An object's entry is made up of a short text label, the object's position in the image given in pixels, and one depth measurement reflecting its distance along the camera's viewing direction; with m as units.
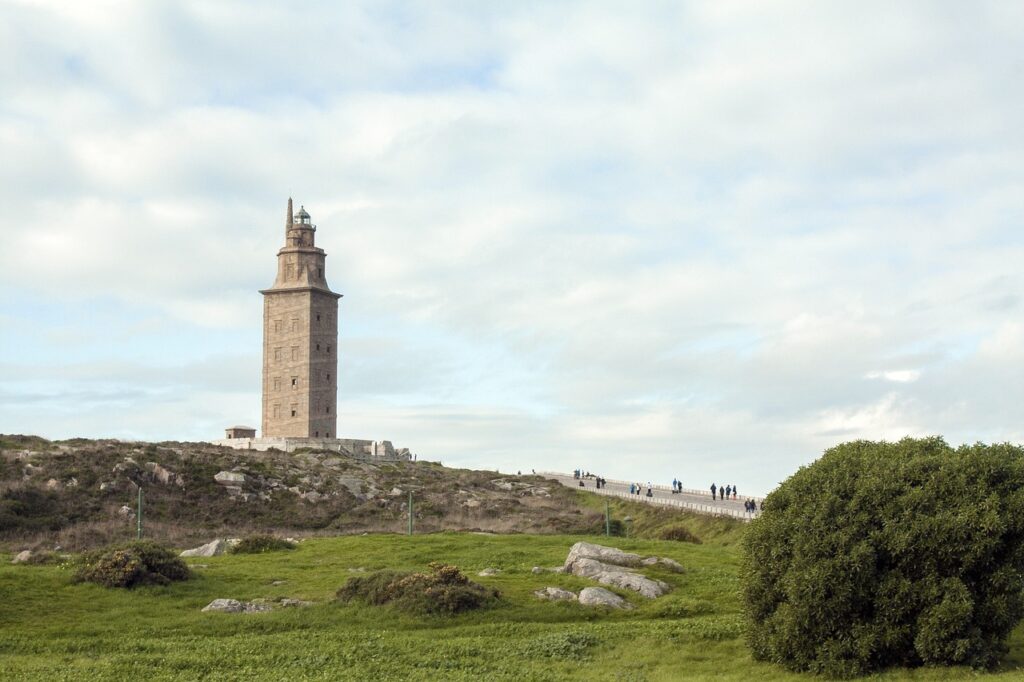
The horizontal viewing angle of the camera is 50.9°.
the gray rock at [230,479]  72.19
